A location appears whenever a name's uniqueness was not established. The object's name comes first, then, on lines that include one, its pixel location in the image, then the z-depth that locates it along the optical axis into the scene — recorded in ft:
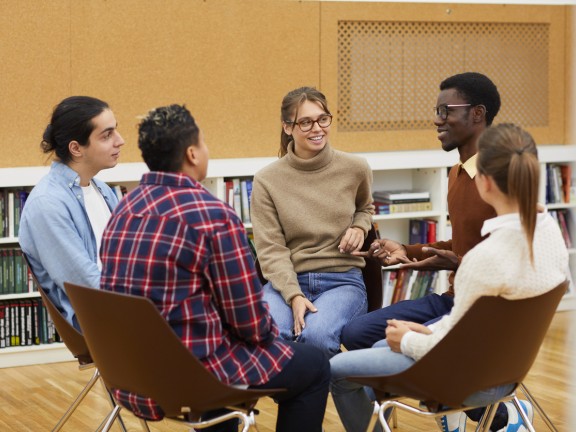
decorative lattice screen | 17.69
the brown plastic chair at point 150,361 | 7.01
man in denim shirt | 9.52
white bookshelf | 15.08
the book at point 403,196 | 17.37
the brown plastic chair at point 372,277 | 10.92
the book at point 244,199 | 16.29
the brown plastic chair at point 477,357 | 7.18
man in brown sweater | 9.61
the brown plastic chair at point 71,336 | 9.32
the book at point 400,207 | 17.34
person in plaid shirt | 7.15
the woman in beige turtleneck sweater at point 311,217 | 10.53
